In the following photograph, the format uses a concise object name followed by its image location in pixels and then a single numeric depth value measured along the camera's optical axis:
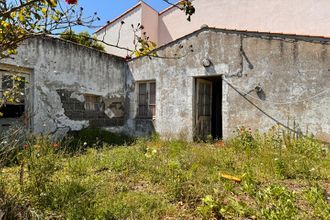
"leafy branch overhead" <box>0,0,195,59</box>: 2.44
